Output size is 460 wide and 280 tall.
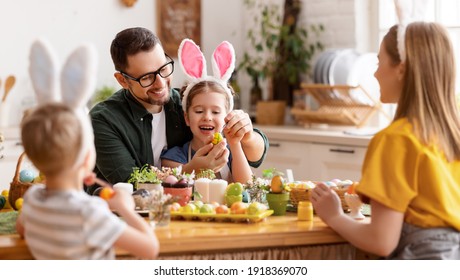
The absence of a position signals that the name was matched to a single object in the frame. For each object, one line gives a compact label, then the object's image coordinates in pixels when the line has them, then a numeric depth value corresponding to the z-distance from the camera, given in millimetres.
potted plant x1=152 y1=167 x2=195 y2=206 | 2676
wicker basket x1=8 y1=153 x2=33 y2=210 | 2814
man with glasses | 3104
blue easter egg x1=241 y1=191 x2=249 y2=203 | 2730
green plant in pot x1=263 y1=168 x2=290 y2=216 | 2607
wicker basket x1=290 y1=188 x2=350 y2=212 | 2641
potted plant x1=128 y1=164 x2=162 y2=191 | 2689
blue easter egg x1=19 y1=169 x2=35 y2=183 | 2906
